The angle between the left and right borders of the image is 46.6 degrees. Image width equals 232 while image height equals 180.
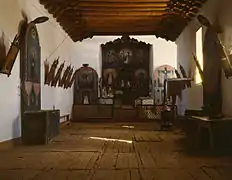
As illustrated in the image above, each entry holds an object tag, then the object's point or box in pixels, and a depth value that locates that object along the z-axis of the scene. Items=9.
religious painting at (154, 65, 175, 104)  12.69
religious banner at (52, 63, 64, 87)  7.64
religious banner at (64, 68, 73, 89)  9.52
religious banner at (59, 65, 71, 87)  8.85
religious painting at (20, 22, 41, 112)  5.22
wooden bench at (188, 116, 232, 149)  4.28
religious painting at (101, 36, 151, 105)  13.24
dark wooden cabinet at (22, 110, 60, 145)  4.97
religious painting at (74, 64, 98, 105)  11.75
